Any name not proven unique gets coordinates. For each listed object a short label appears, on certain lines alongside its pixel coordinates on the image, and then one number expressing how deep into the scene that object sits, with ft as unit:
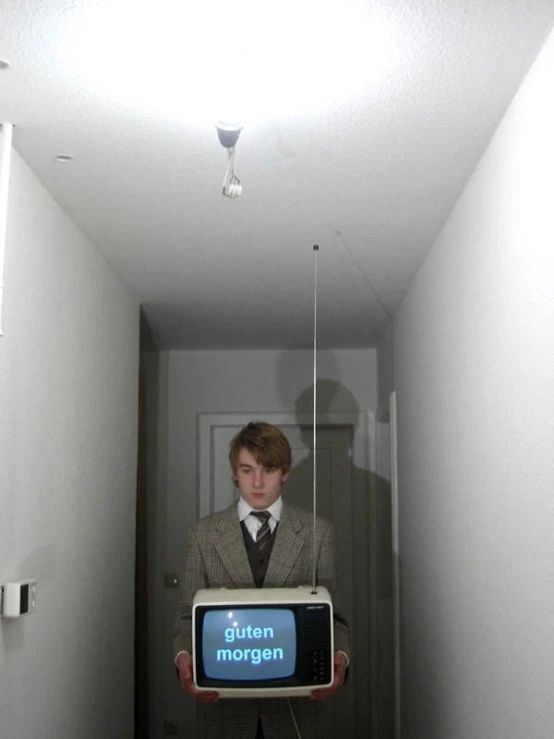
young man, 7.64
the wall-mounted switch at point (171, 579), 13.20
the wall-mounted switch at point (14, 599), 5.47
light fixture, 4.81
